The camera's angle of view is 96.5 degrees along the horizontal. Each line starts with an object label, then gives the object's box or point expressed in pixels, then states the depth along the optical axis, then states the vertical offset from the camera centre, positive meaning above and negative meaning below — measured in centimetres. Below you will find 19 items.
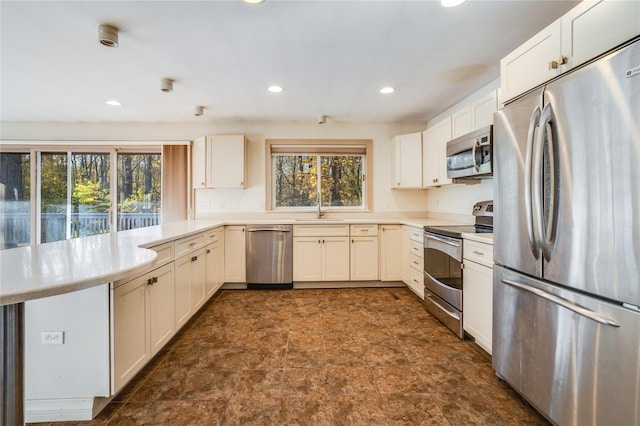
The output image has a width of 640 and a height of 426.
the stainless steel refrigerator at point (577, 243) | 109 -14
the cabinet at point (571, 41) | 115 +81
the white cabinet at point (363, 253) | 385 -58
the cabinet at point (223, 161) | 406 +69
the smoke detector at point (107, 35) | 195 +120
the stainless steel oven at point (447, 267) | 247 -54
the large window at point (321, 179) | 441 +47
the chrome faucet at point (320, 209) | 431 +1
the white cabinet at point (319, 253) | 383 -58
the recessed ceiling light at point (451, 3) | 170 +125
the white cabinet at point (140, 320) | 161 -73
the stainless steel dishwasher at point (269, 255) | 381 -61
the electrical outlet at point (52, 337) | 149 -68
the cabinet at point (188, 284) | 241 -70
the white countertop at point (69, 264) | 85 -22
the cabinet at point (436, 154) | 325 +69
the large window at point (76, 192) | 421 +24
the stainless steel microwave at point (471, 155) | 232 +50
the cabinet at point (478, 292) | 208 -63
